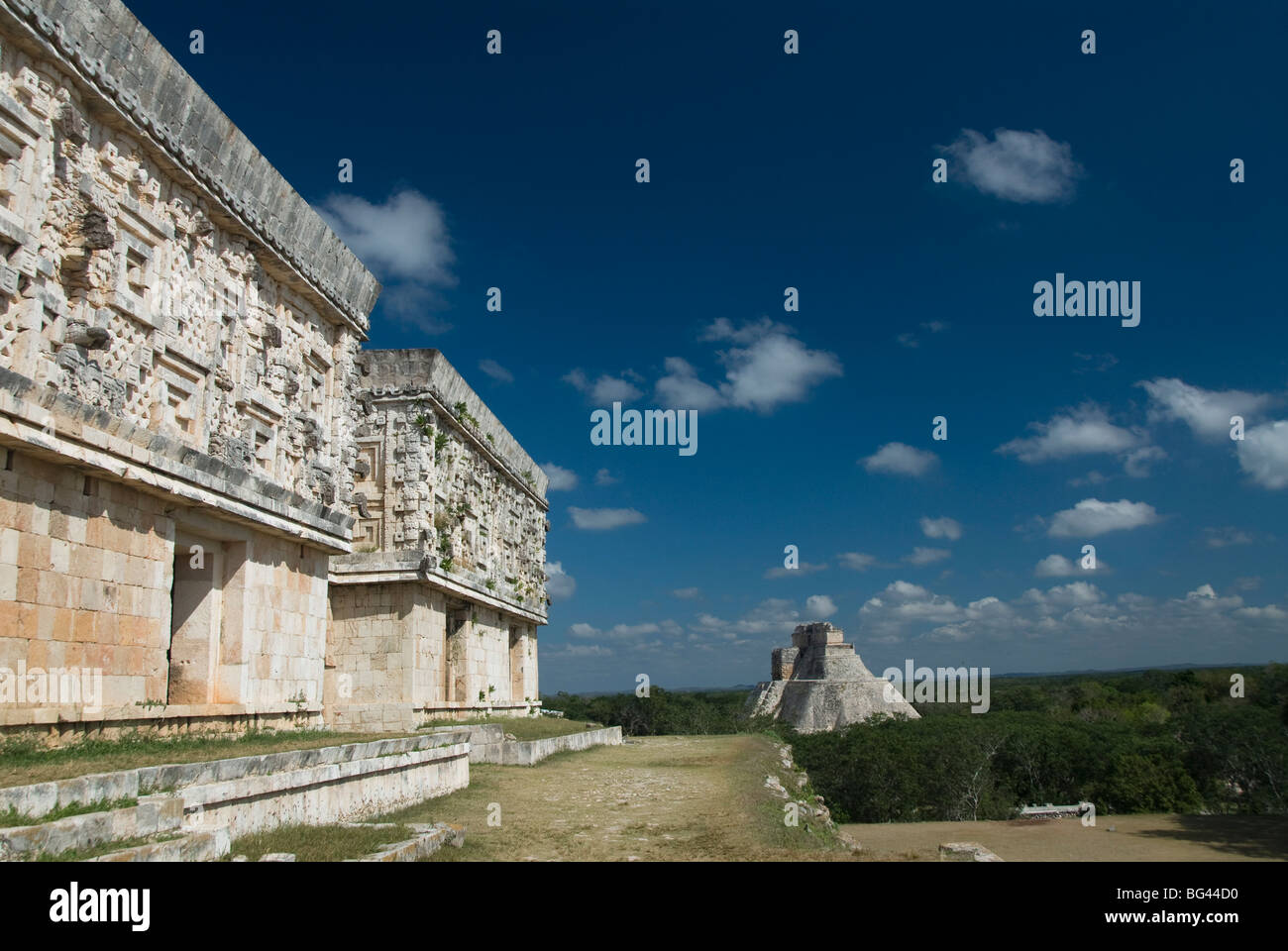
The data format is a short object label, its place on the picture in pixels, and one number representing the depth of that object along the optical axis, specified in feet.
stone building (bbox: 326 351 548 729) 56.13
